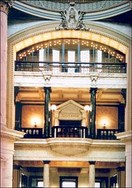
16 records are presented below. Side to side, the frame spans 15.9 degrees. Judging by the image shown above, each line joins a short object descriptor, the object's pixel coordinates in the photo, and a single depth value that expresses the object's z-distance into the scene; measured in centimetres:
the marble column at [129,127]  2451
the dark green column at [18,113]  2913
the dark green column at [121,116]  2954
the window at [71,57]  2863
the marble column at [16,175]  2762
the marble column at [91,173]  2632
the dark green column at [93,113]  2693
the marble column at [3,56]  2417
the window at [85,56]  2857
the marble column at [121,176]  2784
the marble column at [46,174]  2640
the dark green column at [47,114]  2687
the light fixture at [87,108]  2828
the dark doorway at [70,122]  2904
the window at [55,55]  2859
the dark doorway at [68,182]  3050
